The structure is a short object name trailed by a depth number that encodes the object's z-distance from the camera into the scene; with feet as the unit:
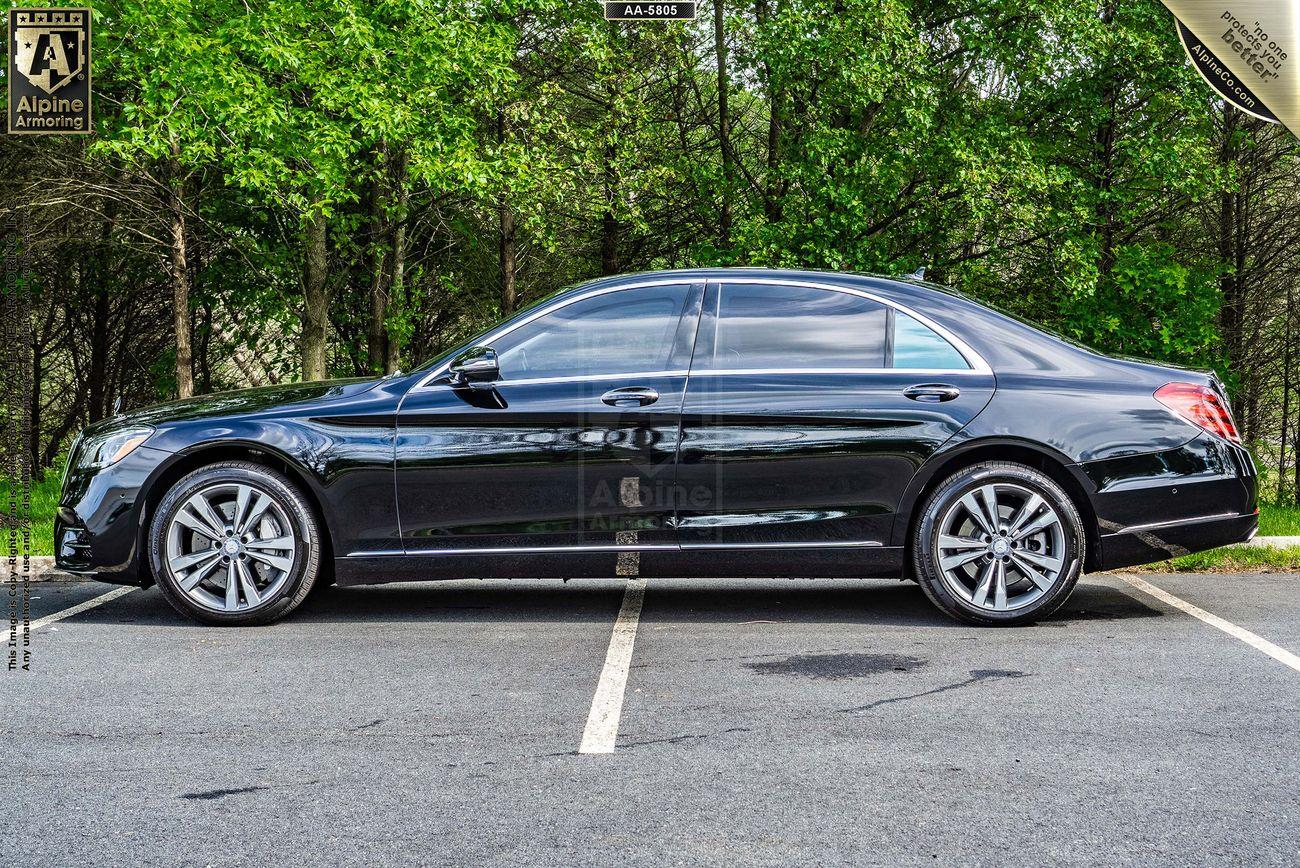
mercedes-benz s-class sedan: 20.92
